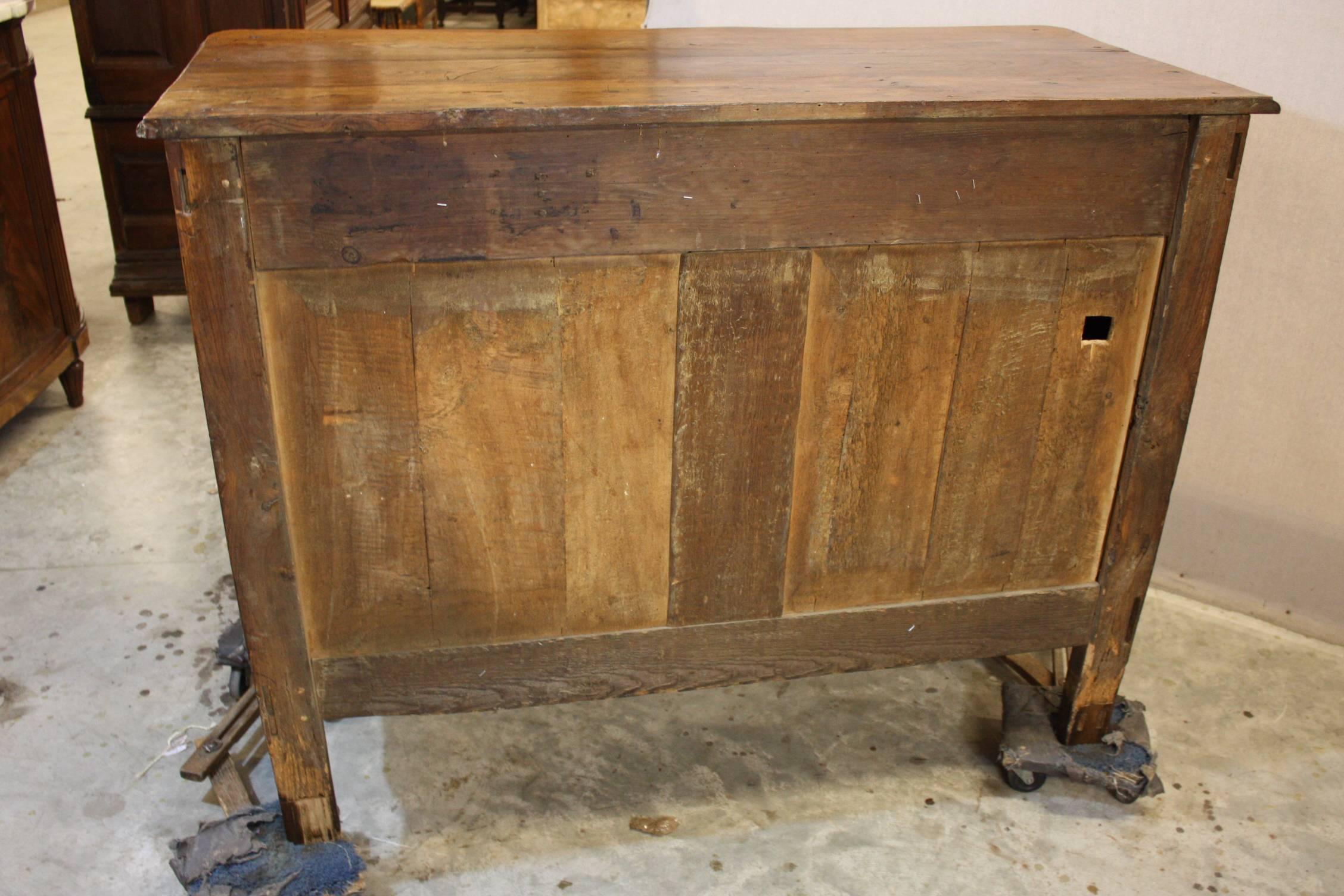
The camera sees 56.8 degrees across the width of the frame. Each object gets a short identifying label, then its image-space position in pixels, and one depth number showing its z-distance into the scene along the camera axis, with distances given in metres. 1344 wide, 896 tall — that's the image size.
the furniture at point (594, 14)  3.52
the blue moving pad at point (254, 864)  1.76
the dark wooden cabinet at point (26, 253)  2.77
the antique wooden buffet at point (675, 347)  1.52
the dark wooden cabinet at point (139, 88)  3.25
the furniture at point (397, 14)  5.37
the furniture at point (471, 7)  7.13
